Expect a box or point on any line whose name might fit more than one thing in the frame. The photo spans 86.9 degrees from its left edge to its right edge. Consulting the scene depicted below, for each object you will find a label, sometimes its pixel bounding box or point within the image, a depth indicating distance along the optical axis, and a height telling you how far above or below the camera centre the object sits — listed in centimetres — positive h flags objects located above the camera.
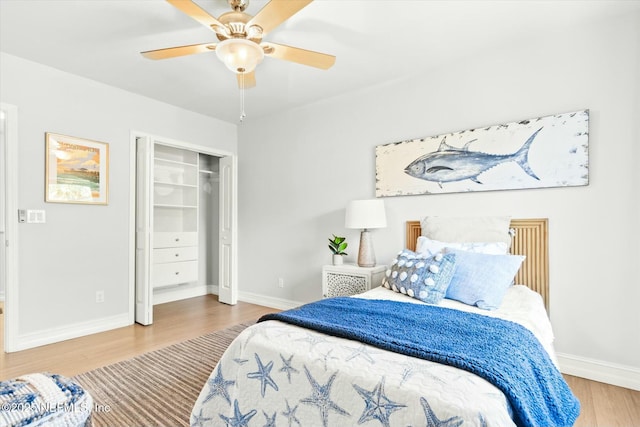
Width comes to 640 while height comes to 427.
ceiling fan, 179 +109
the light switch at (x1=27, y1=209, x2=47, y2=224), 301 +1
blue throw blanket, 117 -51
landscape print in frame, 315 +48
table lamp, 323 -1
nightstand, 319 -59
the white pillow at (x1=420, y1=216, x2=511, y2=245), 267 -9
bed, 109 -56
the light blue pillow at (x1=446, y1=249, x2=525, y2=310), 212 -39
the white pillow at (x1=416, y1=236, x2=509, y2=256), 252 -22
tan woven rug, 194 -114
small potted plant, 354 -32
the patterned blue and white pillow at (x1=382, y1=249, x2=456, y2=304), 219 -39
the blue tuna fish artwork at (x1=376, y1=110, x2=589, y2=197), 249 +51
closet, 379 -4
